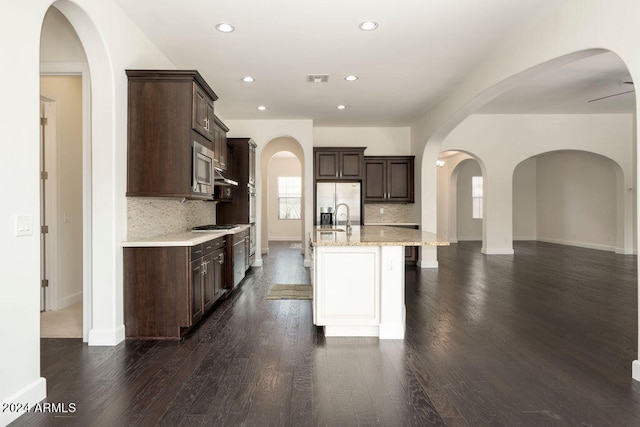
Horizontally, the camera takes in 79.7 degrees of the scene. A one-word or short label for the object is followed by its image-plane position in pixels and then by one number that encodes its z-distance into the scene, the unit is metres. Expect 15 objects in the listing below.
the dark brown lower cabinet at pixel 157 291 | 3.39
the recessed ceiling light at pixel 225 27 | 3.73
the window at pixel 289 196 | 13.76
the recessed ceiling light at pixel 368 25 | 3.67
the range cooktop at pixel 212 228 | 4.98
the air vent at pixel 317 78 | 5.17
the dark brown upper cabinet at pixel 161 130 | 3.50
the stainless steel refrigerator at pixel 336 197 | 7.79
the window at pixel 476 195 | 13.56
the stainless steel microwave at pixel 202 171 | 3.65
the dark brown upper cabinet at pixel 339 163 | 7.88
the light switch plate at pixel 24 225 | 2.15
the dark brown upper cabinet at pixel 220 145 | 5.27
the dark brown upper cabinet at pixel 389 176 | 8.19
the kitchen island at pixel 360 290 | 3.43
